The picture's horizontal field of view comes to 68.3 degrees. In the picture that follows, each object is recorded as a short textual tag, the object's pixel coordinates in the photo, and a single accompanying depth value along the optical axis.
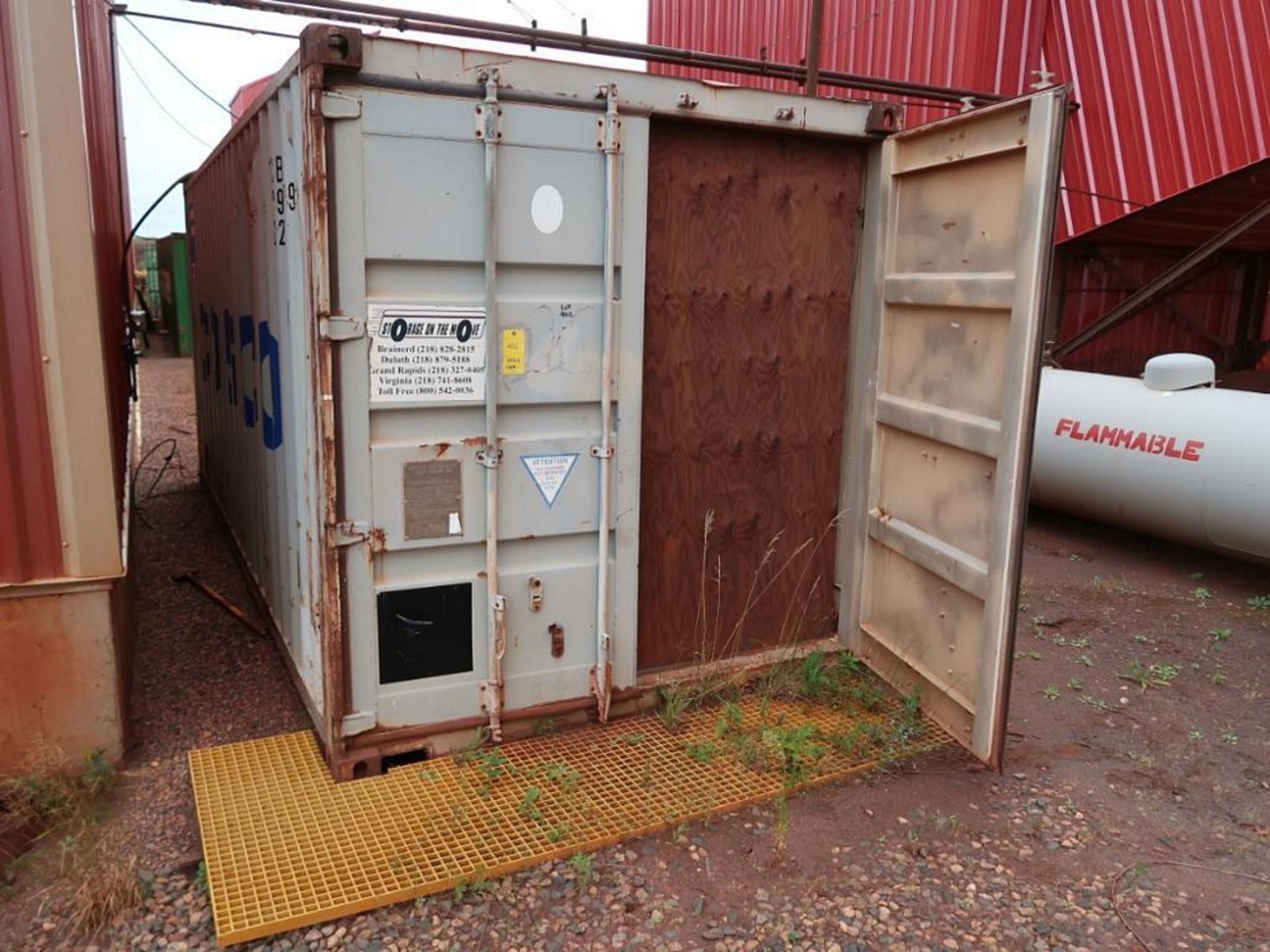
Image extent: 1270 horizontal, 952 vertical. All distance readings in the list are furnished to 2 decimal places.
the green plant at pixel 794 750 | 3.79
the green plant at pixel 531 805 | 3.45
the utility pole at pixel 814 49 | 6.20
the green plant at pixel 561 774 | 3.68
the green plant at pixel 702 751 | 3.90
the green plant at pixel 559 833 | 3.31
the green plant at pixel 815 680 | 4.48
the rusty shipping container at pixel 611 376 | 3.45
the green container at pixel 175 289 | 18.42
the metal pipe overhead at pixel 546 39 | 6.18
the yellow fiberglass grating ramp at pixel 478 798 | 3.05
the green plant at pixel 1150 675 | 4.92
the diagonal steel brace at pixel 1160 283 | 8.63
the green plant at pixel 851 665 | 4.64
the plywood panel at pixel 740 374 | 4.10
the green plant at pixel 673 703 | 4.19
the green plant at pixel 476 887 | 3.04
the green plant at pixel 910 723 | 4.08
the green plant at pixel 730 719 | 4.14
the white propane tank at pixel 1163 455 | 6.34
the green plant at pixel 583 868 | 3.12
